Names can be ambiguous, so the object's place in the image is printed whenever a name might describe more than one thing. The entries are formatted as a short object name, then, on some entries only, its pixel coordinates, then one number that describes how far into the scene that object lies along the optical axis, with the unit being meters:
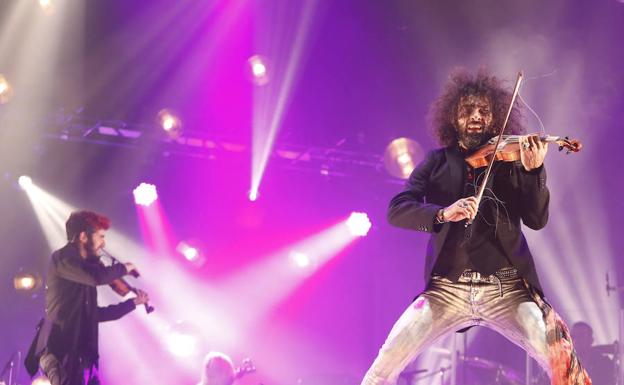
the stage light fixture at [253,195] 12.89
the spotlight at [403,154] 11.80
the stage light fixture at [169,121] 11.52
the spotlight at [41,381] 7.92
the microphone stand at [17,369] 9.14
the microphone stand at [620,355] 8.84
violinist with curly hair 3.27
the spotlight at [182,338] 11.00
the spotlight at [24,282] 11.69
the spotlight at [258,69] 11.37
